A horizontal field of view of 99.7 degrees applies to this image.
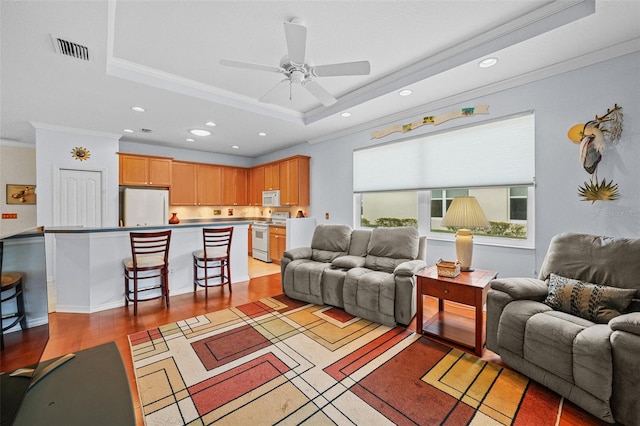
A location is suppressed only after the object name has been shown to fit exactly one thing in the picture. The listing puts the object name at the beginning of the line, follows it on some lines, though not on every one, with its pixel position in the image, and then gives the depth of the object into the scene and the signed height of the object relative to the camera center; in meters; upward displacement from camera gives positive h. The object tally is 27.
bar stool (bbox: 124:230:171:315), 3.18 -0.62
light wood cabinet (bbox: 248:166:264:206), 6.94 +0.72
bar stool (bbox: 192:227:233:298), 3.83 -0.60
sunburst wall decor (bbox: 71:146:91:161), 4.82 +1.08
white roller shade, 3.05 +0.70
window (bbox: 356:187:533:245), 3.13 +0.03
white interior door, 4.75 +0.27
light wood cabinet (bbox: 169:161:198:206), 6.21 +0.66
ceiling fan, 2.01 +1.28
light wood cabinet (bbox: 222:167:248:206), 7.07 +0.69
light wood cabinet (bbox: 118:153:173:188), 5.38 +0.88
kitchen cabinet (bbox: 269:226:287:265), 5.76 -0.66
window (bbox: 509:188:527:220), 3.07 +0.09
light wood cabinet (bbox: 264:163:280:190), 6.32 +0.87
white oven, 6.21 -0.68
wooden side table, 2.31 -0.79
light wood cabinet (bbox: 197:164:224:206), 6.62 +0.70
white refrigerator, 5.29 +0.13
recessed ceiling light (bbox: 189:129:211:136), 4.92 +1.49
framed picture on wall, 5.32 +0.39
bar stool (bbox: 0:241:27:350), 0.79 -0.27
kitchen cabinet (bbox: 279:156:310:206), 5.73 +0.67
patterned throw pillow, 1.84 -0.64
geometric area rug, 1.67 -1.24
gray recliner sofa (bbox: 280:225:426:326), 2.84 -0.71
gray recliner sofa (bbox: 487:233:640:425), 1.54 -0.76
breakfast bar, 3.26 -0.66
